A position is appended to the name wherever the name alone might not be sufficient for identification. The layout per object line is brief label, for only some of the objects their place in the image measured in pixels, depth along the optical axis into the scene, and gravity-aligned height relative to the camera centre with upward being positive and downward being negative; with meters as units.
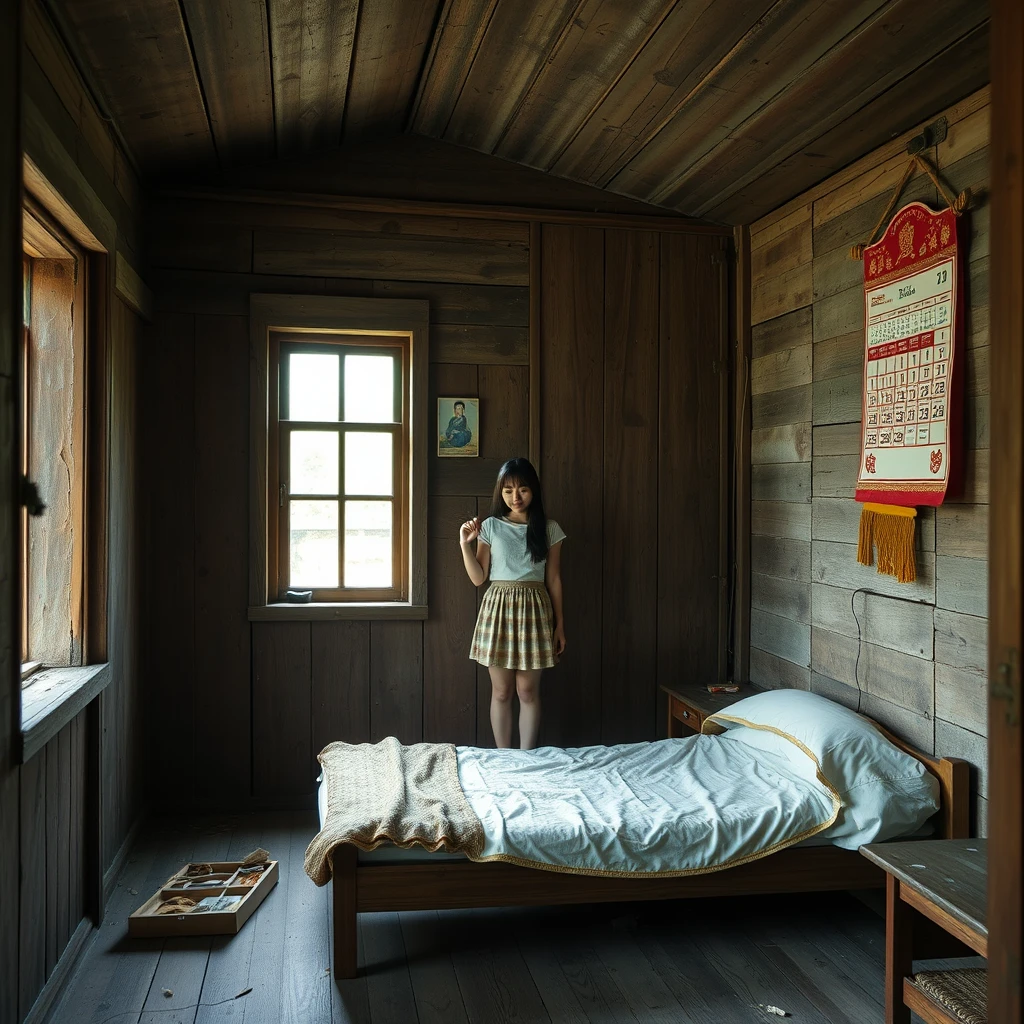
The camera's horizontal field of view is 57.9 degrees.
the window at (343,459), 4.14 +0.19
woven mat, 2.08 -1.15
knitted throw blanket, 2.69 -0.96
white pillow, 2.86 -0.86
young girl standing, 4.03 -0.40
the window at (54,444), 2.83 +0.17
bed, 2.69 -1.13
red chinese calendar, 2.88 +0.47
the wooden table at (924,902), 2.16 -0.96
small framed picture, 4.24 +0.35
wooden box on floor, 2.88 -1.31
